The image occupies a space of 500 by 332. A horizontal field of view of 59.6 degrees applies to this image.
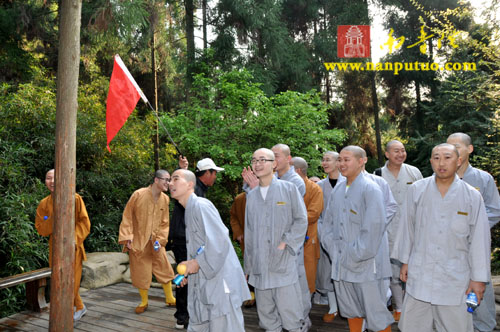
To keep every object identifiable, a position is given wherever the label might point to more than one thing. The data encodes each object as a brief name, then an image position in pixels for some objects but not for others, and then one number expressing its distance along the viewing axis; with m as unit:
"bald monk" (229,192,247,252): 5.91
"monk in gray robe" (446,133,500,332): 4.32
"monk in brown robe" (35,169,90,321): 5.34
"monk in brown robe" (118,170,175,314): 5.77
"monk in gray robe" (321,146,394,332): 3.93
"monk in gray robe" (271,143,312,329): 5.14
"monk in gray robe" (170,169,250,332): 3.38
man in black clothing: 5.04
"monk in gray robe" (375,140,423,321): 5.18
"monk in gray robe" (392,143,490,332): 3.25
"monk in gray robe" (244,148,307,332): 4.06
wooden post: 4.60
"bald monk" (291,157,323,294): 5.29
